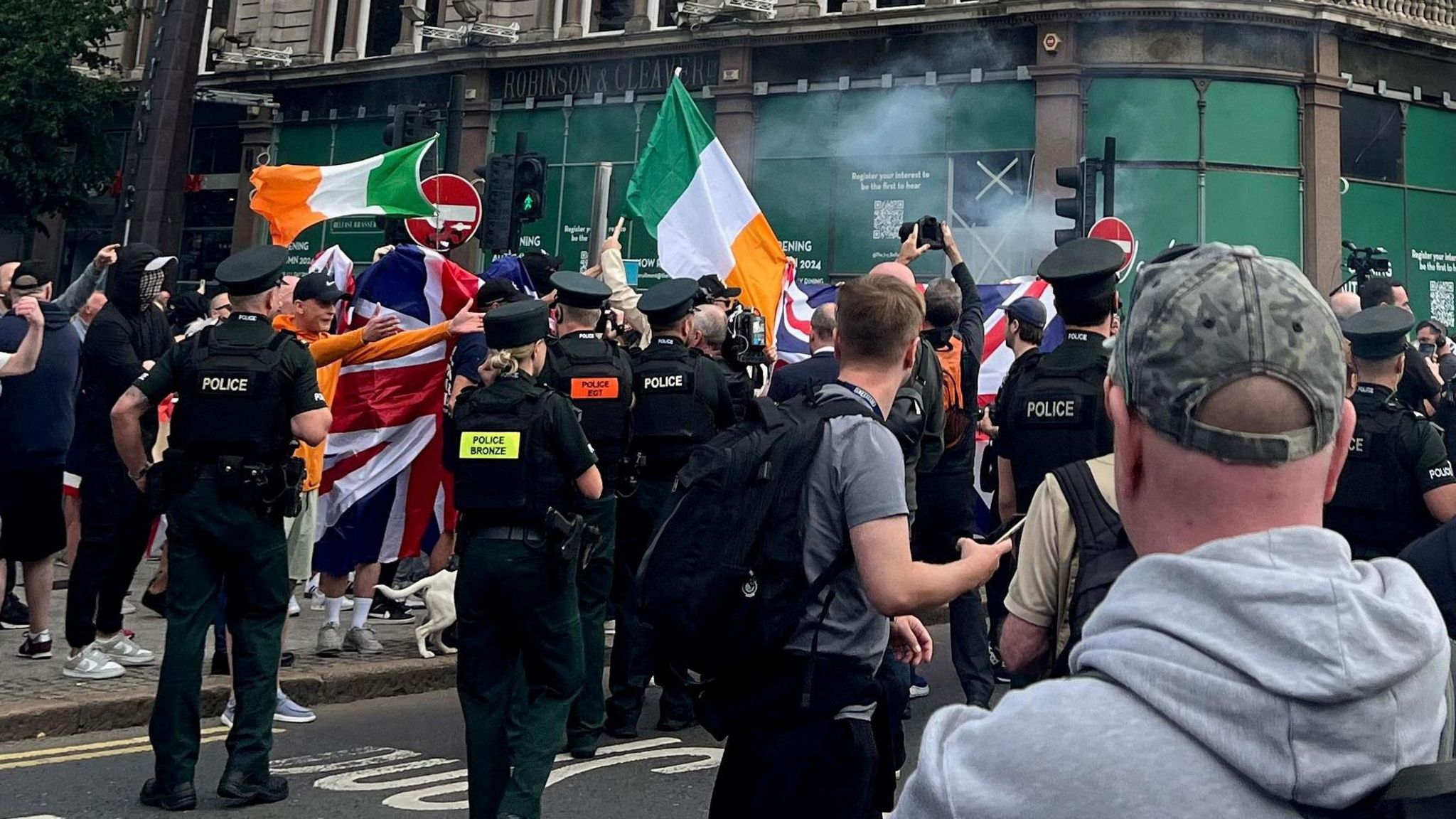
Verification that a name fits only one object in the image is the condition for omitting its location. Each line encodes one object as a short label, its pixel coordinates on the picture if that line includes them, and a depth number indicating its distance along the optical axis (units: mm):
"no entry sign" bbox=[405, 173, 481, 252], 14297
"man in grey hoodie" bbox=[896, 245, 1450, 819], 1313
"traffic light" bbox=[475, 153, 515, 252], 17375
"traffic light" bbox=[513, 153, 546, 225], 17469
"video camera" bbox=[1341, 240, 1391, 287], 19000
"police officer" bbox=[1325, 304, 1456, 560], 5422
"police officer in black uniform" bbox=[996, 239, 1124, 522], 4980
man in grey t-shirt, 3510
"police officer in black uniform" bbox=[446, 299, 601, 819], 5391
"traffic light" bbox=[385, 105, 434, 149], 17297
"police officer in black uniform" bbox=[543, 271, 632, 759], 7035
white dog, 9023
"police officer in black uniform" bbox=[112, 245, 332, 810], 5977
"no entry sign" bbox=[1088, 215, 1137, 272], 15117
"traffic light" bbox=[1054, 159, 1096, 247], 17156
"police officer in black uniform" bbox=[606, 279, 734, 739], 7617
